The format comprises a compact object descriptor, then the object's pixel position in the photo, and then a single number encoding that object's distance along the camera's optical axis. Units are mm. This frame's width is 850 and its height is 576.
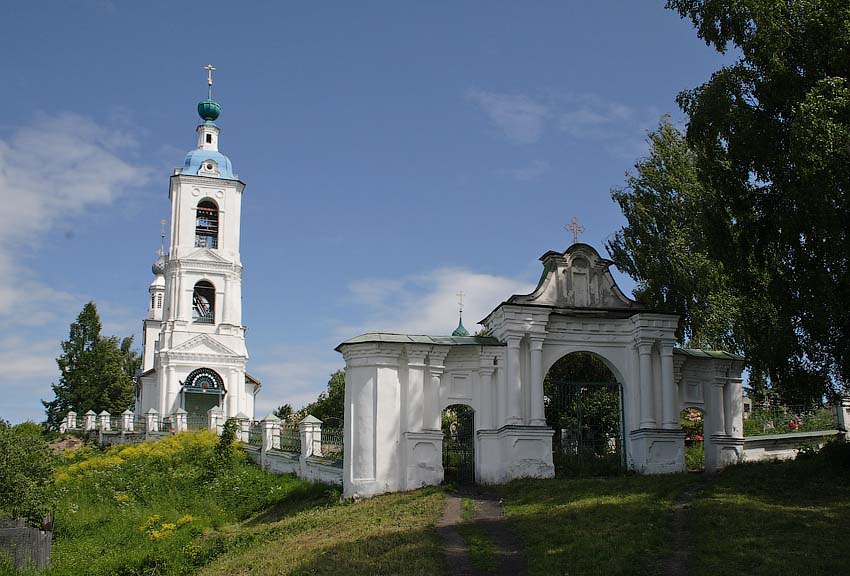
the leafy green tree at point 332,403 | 45406
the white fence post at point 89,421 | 41356
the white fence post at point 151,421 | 38250
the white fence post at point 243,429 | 32259
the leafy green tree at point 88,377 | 51188
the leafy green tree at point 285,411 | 51500
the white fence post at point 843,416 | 26909
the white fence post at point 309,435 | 26316
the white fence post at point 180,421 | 37219
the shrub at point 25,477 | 21453
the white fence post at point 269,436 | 29141
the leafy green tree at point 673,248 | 28141
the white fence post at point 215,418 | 35406
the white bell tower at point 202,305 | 44375
